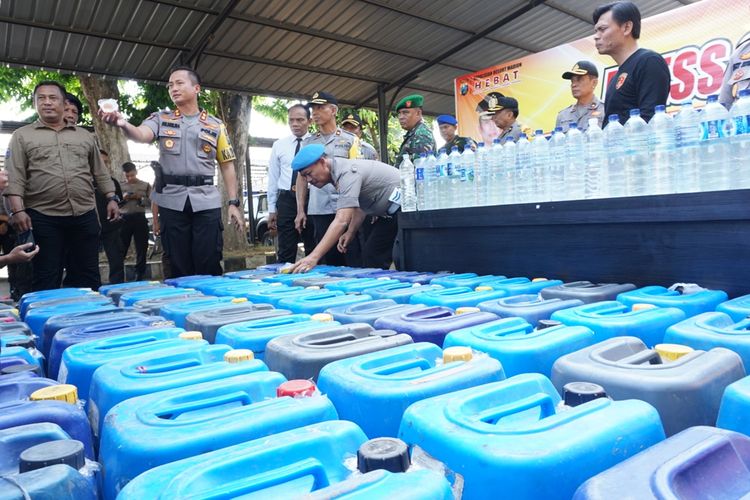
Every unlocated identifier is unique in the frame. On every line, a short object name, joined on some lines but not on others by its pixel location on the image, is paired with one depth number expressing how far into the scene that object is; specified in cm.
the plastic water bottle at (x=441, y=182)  261
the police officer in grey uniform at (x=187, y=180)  296
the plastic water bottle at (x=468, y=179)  245
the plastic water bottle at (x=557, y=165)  205
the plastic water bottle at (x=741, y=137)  149
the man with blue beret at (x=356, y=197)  289
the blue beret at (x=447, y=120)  457
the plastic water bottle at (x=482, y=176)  238
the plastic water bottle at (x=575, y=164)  199
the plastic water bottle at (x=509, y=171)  225
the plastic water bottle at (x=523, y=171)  216
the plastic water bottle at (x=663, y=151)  177
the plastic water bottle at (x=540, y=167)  211
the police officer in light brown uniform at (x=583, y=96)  341
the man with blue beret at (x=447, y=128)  455
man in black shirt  218
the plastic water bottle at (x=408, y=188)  301
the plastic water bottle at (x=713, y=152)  161
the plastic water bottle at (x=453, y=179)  253
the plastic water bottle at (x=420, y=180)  279
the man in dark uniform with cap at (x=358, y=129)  435
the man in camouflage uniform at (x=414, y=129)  395
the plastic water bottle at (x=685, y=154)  171
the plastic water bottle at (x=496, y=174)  231
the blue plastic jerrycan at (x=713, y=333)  84
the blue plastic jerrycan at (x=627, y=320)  102
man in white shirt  412
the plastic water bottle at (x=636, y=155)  184
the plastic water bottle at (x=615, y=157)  188
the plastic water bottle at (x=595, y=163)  193
